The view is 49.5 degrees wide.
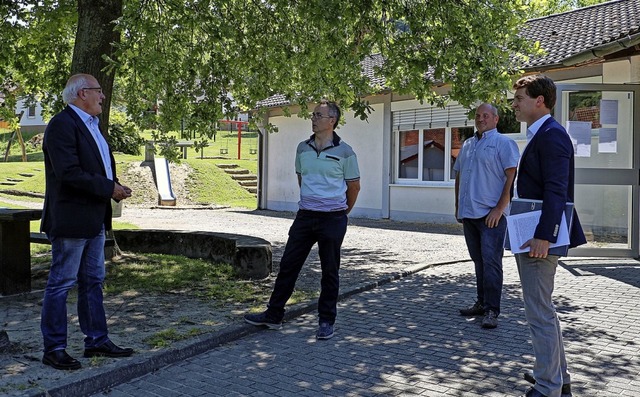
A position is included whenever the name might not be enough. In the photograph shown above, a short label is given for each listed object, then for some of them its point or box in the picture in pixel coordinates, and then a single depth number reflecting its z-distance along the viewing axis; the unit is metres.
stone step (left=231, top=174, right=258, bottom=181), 31.86
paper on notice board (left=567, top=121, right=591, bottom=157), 10.81
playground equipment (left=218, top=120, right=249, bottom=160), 43.97
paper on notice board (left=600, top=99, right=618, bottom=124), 11.00
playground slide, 25.81
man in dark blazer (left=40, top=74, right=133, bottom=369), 4.71
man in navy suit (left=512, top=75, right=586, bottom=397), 4.07
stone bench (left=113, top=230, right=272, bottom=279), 8.54
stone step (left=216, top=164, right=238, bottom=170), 33.12
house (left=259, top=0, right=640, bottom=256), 10.85
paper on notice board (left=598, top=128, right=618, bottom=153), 11.02
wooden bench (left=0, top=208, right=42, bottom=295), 7.17
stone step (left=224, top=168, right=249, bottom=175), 32.46
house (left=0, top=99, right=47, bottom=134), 64.69
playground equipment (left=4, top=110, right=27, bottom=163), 41.62
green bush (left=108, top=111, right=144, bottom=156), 9.62
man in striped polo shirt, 5.97
